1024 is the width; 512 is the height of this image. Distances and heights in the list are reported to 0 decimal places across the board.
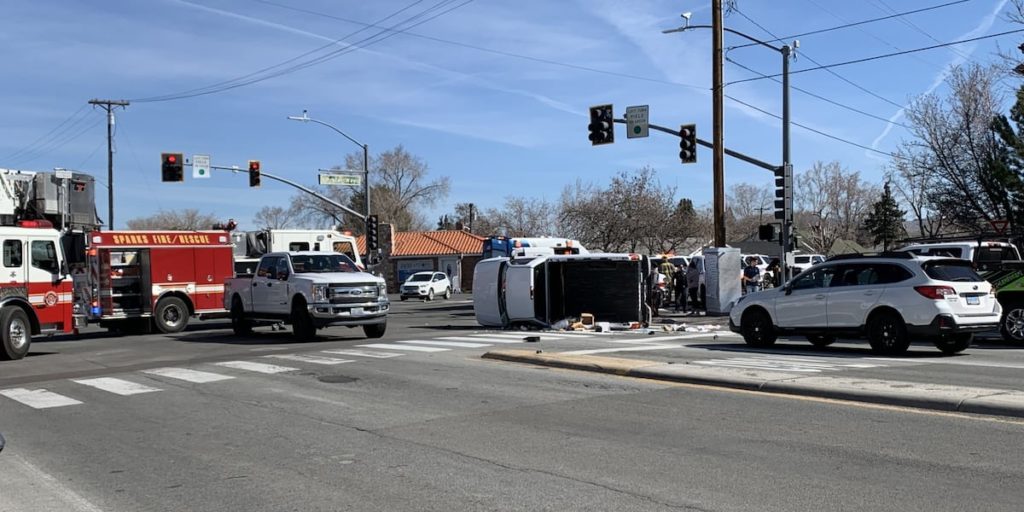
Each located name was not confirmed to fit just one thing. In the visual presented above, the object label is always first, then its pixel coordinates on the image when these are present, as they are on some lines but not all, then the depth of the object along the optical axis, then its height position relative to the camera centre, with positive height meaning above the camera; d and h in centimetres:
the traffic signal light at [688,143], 2789 +433
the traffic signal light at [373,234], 4100 +224
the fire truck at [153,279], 2398 +16
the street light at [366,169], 4194 +546
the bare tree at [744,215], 8819 +652
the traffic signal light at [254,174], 3806 +479
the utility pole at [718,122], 2750 +496
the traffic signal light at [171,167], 3591 +486
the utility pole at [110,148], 5731 +911
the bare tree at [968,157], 3484 +481
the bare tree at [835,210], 7500 +580
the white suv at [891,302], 1398 -48
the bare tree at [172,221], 10544 +787
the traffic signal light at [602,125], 2730 +484
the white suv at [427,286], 4816 -32
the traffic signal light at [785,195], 2566 +242
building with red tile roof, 7012 +184
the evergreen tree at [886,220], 7075 +459
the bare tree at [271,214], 9986 +794
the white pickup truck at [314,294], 1942 -28
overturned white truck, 2225 -31
